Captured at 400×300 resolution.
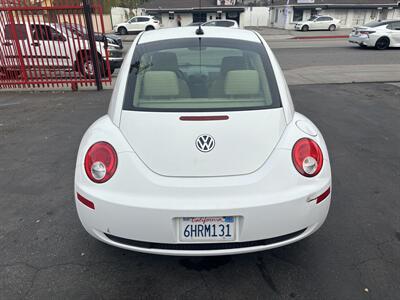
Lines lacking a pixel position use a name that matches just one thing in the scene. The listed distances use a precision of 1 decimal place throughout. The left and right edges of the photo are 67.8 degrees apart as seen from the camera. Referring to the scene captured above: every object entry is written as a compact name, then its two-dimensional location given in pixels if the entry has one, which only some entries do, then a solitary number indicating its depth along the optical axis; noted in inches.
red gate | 296.8
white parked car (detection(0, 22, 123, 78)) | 304.3
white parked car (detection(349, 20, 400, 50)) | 642.8
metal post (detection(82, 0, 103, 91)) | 292.8
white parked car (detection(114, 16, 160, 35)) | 1152.8
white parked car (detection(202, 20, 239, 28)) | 763.0
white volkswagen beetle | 73.2
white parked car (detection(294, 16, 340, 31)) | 1294.3
